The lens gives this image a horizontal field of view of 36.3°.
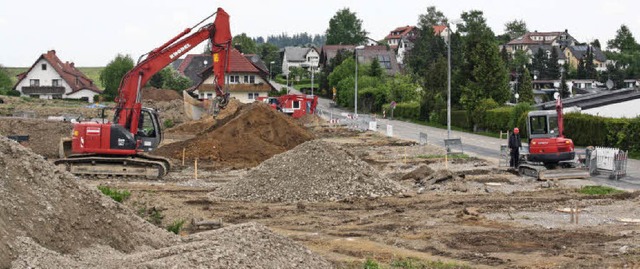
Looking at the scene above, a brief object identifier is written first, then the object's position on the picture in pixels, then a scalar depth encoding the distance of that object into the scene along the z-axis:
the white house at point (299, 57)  183.75
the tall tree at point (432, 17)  176.50
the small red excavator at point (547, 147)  34.44
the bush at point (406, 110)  89.18
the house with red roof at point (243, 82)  99.69
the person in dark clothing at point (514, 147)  35.89
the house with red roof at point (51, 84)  109.00
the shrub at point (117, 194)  22.88
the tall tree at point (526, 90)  95.06
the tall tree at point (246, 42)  177.88
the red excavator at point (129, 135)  35.12
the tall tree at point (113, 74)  108.19
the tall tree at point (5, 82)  114.86
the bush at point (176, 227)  20.72
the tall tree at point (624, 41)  165.12
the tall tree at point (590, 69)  134.12
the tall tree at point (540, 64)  138.75
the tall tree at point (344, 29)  186.12
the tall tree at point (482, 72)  68.38
